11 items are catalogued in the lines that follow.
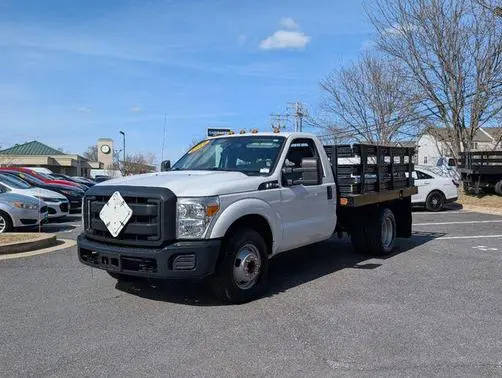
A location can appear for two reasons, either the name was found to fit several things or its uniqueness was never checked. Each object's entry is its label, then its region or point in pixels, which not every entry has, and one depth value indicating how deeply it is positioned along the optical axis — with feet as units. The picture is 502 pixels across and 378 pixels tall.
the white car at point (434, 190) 61.21
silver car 39.63
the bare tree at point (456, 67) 72.74
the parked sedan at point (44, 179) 66.49
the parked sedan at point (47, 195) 46.96
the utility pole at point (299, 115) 156.43
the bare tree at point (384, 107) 87.45
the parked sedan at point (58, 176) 82.16
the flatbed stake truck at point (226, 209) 18.65
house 82.43
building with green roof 205.26
